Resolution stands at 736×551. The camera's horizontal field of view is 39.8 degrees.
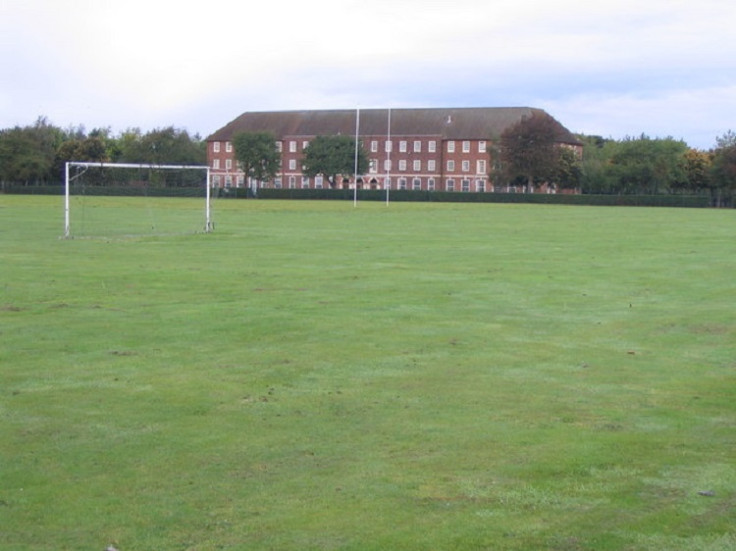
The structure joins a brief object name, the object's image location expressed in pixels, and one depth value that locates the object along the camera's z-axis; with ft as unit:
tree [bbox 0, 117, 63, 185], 412.57
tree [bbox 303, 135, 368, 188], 508.94
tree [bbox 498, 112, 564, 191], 447.42
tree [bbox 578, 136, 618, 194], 449.89
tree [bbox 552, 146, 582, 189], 461.37
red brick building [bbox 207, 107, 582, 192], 540.52
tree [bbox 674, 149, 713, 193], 436.06
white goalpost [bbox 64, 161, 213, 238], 130.31
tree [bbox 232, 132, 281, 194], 522.88
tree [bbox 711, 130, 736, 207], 377.58
